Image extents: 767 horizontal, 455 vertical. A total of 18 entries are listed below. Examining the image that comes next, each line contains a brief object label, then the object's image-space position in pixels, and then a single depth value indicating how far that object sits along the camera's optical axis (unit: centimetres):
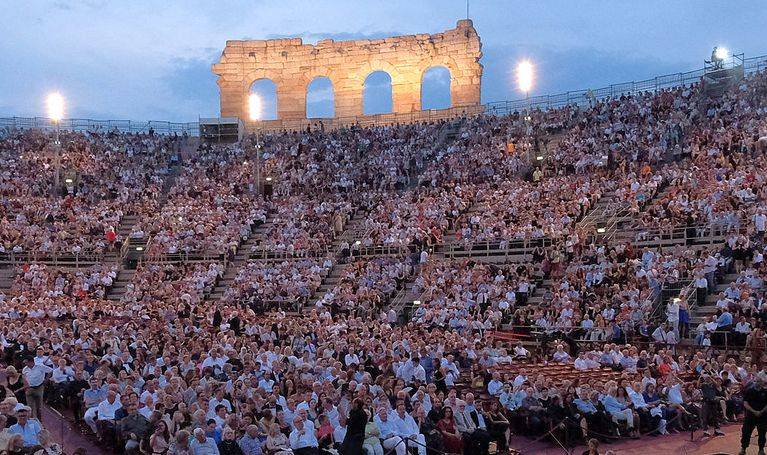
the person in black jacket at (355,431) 1071
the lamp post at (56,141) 3953
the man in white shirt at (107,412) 1307
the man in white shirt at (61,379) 1538
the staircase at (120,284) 3138
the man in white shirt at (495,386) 1578
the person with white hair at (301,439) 1137
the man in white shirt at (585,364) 1834
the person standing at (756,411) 1202
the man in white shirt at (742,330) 1909
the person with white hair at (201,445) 1089
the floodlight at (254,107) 5122
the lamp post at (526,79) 3812
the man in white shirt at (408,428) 1175
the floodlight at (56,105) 4094
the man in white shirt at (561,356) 1955
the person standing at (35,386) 1422
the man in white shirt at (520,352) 2042
